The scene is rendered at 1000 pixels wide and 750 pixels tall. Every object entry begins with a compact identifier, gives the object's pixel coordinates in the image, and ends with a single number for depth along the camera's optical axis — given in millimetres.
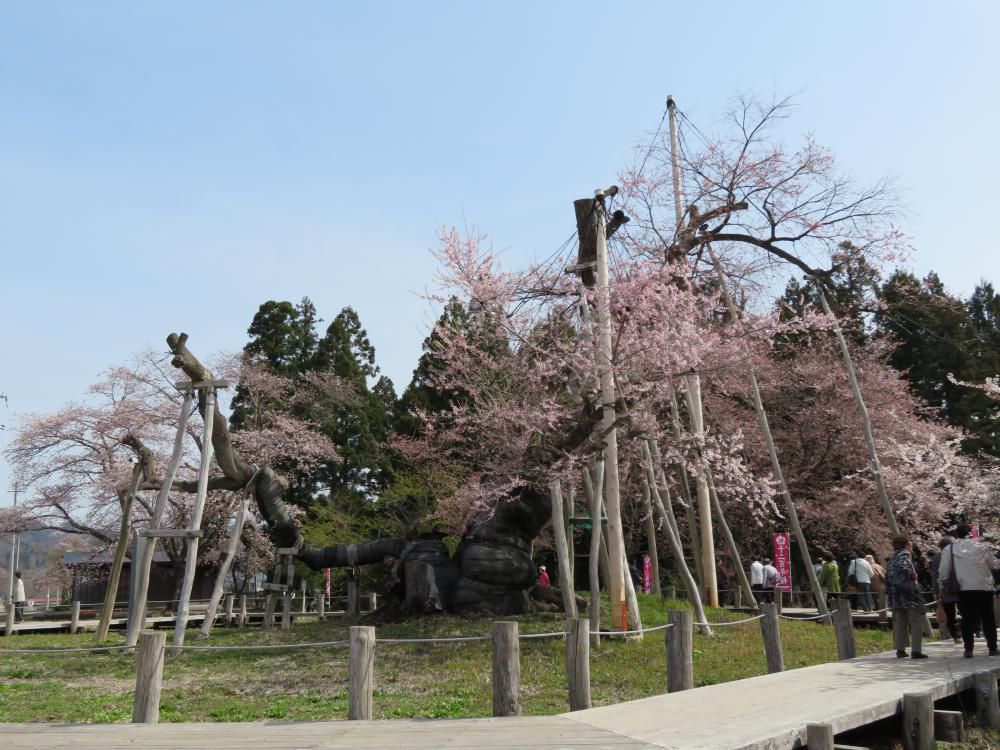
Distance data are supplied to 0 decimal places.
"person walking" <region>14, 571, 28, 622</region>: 27516
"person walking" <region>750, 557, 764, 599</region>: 22328
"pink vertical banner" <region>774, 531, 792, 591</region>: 19531
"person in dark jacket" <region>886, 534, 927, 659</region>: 10094
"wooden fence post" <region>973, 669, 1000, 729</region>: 8641
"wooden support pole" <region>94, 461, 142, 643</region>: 19969
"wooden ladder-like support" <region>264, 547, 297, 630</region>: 20241
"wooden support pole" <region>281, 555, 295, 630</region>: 20234
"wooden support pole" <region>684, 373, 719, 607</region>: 18328
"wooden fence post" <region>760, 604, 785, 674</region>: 10367
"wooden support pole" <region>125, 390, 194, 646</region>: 15961
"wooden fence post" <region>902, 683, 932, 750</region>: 7168
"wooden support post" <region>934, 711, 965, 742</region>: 7660
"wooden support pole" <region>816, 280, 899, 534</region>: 18936
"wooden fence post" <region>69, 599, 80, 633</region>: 24328
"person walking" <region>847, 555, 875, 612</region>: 19877
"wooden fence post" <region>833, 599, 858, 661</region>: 11086
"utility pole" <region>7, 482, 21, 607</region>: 24344
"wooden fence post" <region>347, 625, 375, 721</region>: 7109
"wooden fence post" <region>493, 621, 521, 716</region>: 7273
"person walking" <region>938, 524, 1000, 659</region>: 9711
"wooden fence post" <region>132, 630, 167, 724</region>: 7121
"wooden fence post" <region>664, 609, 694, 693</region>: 8656
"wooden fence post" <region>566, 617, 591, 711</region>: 7527
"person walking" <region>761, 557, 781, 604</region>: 22734
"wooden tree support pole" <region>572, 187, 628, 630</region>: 14109
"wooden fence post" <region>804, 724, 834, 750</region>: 6098
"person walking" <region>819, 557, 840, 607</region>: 20844
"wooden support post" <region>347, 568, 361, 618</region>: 20908
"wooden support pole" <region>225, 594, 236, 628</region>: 25562
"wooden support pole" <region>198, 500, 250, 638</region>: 19105
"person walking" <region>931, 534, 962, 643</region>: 10188
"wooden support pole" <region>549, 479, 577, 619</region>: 14422
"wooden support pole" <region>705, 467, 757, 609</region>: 17219
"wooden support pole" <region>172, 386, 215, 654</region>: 15797
